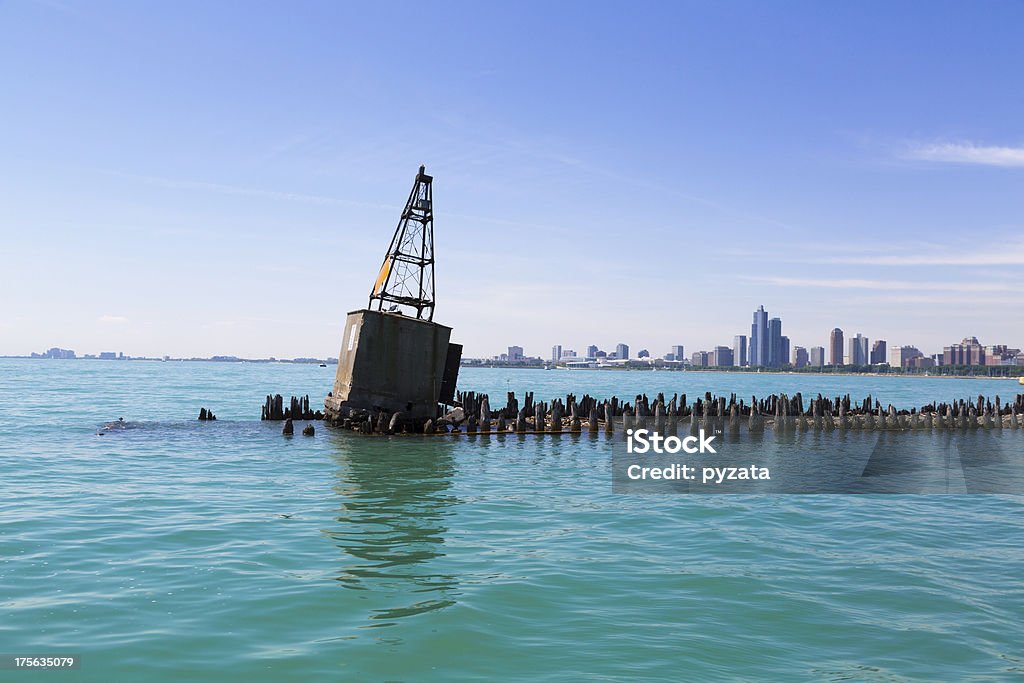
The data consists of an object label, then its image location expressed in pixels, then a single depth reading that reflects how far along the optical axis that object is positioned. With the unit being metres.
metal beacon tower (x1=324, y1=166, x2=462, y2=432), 31.73
